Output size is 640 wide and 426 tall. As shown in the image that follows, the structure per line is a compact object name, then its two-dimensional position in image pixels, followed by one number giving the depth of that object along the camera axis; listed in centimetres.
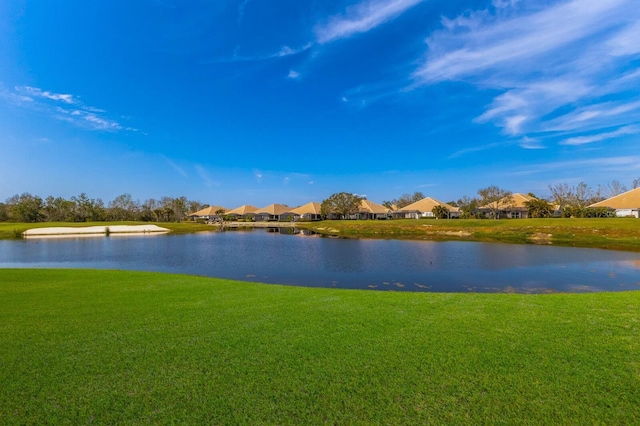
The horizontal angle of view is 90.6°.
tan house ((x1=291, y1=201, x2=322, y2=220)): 8061
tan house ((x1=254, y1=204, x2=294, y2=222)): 8244
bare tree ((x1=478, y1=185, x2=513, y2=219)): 6141
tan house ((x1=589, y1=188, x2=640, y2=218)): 5101
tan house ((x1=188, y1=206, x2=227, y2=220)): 8502
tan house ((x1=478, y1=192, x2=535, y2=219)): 6184
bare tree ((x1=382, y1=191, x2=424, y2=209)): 9978
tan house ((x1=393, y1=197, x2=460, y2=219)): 7101
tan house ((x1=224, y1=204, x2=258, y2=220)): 8700
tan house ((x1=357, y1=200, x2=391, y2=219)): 7475
